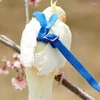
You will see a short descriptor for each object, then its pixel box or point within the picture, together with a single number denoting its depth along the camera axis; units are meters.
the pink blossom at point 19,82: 3.80
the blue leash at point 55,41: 3.29
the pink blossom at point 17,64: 3.72
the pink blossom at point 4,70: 3.98
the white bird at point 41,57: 3.29
